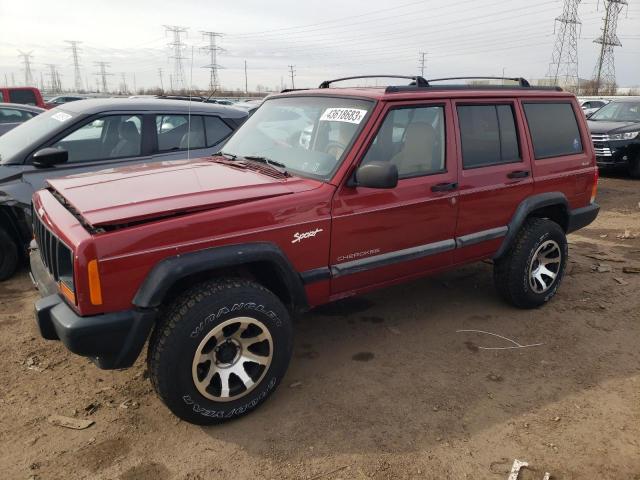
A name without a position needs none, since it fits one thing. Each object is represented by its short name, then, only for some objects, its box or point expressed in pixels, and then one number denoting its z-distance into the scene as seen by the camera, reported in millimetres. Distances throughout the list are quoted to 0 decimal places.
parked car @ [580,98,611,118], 21703
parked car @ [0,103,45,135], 9125
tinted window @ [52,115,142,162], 5008
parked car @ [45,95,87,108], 21133
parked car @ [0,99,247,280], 4660
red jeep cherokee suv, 2506
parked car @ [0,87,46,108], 14969
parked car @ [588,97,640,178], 10734
